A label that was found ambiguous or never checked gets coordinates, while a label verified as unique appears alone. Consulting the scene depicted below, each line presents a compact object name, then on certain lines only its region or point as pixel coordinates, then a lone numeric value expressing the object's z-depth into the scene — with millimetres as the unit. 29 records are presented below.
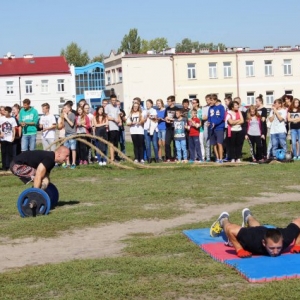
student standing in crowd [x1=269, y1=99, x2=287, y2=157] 21094
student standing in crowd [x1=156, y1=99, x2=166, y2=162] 22484
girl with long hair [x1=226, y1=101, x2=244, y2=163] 21062
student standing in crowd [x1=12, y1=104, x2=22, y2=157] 20953
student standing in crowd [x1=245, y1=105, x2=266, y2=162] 21562
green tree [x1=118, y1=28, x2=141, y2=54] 139500
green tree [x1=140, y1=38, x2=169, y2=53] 150288
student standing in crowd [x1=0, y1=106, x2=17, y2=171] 20812
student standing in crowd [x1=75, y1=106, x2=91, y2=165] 21844
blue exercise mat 7691
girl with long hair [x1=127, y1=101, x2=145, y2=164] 21859
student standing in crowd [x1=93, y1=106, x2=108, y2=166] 21828
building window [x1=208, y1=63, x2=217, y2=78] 80562
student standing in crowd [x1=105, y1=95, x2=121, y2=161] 22344
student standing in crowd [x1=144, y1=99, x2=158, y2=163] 22250
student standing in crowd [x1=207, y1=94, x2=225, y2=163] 21172
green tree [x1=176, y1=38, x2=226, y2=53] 177600
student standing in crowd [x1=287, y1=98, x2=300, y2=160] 21183
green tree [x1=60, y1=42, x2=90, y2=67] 138700
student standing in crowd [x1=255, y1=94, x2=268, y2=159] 22231
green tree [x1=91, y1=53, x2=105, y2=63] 148750
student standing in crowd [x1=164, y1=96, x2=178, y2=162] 22031
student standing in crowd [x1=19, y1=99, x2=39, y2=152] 21250
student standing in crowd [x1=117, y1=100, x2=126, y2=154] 22753
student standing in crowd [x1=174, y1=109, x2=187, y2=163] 21562
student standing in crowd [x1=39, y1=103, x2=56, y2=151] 21664
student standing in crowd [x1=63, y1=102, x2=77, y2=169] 21344
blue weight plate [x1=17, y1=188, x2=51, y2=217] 12523
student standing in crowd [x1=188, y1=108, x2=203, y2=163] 21562
